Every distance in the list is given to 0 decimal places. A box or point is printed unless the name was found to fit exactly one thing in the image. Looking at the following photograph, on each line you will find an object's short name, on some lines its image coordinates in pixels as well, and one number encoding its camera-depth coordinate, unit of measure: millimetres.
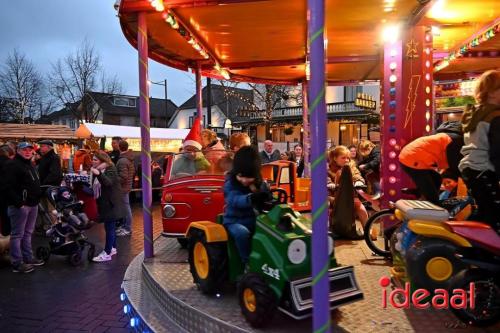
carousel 2561
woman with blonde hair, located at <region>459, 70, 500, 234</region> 3484
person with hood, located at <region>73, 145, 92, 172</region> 13492
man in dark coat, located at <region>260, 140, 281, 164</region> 10477
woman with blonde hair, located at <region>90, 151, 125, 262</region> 6918
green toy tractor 3377
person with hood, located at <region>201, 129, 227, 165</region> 6598
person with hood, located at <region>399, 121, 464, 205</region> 4172
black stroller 6996
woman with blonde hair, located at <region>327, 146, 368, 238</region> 6664
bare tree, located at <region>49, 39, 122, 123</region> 40062
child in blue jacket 4020
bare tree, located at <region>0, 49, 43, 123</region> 41219
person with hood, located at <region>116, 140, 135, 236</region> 8406
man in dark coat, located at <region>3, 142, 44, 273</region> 6508
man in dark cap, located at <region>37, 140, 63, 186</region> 8844
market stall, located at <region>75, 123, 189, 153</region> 18703
